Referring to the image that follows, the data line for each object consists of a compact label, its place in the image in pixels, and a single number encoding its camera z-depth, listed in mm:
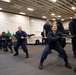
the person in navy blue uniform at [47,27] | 5102
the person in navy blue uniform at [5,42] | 6463
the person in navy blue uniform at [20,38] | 4730
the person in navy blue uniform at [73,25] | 3716
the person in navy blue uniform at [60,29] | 4102
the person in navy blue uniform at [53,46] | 3051
